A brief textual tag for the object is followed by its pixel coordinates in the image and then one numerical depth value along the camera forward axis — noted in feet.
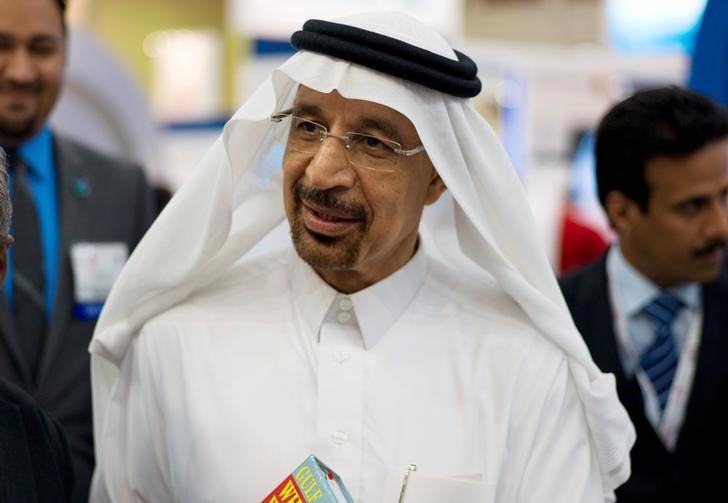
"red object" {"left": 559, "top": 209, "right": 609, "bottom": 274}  35.49
